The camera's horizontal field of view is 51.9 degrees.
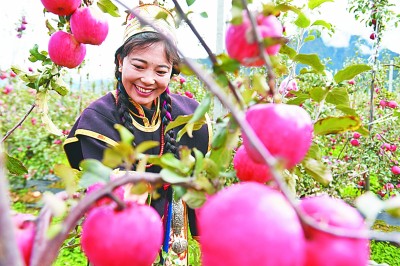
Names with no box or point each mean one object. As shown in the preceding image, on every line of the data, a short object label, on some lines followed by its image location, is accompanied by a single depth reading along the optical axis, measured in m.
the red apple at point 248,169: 0.49
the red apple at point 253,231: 0.27
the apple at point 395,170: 3.02
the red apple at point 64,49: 0.94
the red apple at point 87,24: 0.85
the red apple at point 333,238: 0.28
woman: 1.30
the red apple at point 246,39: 0.39
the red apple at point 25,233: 0.32
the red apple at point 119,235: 0.34
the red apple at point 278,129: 0.38
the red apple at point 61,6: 0.79
